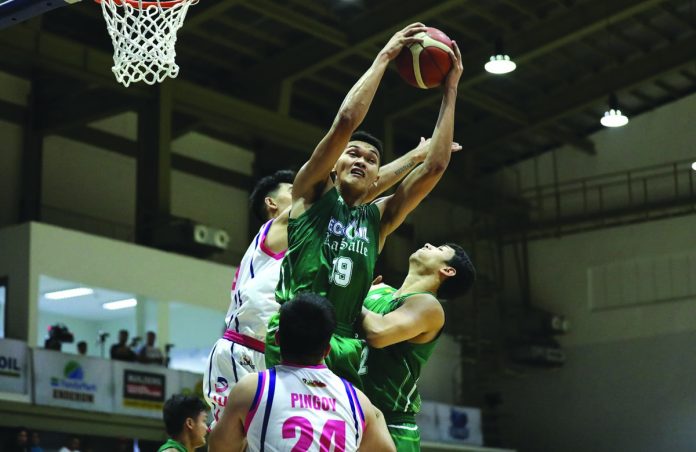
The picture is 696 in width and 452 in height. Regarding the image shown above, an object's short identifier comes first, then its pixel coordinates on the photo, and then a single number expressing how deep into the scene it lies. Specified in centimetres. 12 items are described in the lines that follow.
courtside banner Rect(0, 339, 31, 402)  1916
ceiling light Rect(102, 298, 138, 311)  2583
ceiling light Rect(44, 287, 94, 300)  2408
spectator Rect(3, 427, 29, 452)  1919
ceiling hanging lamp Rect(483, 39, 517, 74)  2269
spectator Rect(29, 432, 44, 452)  1919
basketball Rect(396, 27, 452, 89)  583
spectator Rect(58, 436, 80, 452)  1902
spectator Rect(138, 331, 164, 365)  2164
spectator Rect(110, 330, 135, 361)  2131
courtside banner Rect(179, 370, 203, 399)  2200
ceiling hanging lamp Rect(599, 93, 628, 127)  2461
